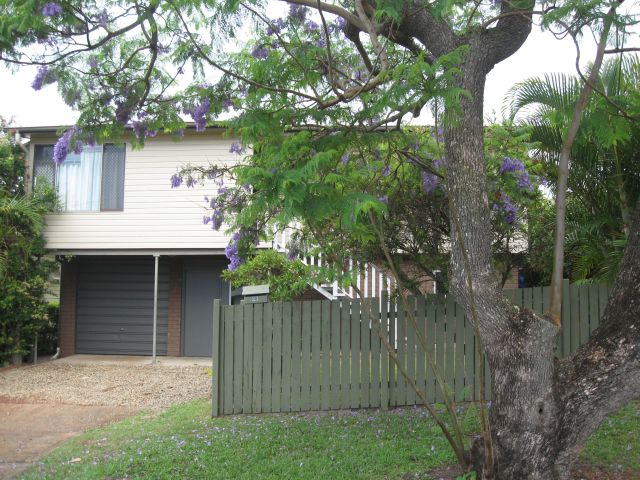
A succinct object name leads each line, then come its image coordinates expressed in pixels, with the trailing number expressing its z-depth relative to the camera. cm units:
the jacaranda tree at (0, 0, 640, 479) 450
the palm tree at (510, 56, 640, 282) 672
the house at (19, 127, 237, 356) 1360
